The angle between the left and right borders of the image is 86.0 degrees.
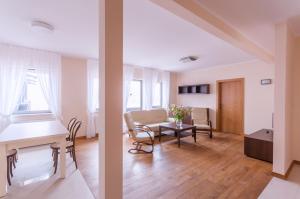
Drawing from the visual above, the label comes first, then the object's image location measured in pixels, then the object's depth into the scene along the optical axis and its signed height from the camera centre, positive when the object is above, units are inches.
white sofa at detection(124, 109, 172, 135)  202.2 -25.5
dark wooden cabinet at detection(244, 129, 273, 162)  125.6 -39.1
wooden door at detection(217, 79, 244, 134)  216.7 -10.4
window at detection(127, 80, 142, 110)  239.6 +4.2
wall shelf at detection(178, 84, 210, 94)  246.8 +15.8
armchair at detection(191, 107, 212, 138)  225.0 -25.7
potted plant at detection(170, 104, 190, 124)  180.2 -16.2
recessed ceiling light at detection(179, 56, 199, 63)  181.0 +46.2
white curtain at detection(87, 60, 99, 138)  195.8 +4.9
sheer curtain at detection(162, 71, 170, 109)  271.8 +16.4
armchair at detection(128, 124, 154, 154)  150.1 -35.7
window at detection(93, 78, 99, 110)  200.7 +11.1
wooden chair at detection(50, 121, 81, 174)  110.3 -33.8
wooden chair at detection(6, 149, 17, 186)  92.5 -36.7
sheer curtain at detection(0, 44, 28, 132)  144.2 +19.5
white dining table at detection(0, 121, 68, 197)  83.5 -21.2
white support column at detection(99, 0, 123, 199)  51.8 +0.9
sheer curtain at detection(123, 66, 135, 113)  219.5 +25.2
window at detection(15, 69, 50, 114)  163.6 +2.2
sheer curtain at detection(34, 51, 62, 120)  161.3 +24.7
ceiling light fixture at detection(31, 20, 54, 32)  97.9 +45.6
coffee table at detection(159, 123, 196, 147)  169.0 -32.4
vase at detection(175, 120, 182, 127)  183.0 -29.0
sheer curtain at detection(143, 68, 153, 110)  245.3 +13.4
